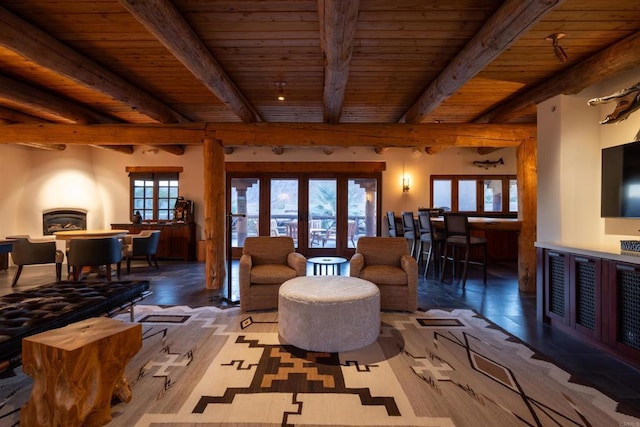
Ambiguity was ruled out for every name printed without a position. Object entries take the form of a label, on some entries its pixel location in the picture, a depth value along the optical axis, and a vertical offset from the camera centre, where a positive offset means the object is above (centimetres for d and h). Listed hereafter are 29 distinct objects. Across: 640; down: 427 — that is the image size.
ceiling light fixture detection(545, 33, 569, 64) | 247 +142
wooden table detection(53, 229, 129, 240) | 437 -34
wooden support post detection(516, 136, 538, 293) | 417 +0
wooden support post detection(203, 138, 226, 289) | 435 +1
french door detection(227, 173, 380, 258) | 715 +10
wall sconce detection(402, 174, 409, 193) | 705 +64
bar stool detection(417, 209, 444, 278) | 486 -38
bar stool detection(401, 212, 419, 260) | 529 -32
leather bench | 161 -65
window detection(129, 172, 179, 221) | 714 +42
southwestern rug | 161 -110
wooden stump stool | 143 -80
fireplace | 634 -17
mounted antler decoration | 226 +84
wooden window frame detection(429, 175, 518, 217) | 699 +51
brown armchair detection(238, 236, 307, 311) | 318 -72
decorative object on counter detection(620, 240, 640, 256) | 216 -27
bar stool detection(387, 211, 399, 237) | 607 -28
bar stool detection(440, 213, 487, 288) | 436 -40
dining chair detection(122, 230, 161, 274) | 514 -58
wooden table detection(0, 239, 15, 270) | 359 -41
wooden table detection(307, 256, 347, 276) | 354 -61
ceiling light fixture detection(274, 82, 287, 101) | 346 +146
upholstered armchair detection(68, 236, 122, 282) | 396 -55
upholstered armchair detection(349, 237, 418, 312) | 320 -69
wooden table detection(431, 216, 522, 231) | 423 -20
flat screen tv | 254 +26
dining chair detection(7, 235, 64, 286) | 430 -59
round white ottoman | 229 -84
